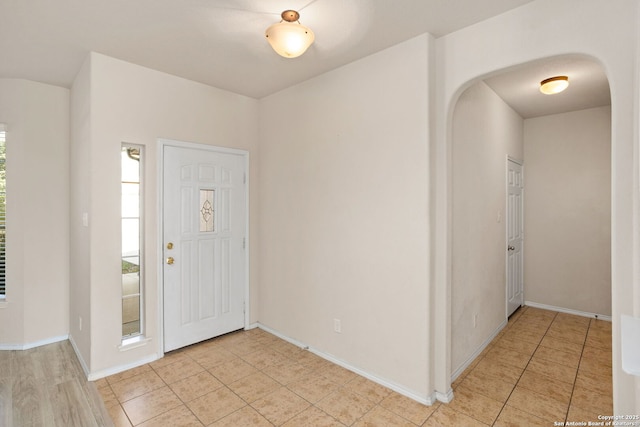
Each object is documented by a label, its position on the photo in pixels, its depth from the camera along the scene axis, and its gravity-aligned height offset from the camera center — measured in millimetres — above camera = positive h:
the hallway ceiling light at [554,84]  3174 +1235
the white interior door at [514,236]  4191 -312
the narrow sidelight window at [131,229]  3053 -147
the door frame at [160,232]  3092 -176
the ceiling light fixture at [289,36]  2020 +1089
